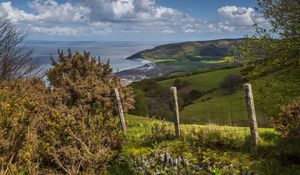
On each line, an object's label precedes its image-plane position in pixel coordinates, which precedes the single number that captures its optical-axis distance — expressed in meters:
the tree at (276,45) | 20.14
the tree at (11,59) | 32.38
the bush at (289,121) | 10.73
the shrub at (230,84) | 88.06
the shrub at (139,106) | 48.12
